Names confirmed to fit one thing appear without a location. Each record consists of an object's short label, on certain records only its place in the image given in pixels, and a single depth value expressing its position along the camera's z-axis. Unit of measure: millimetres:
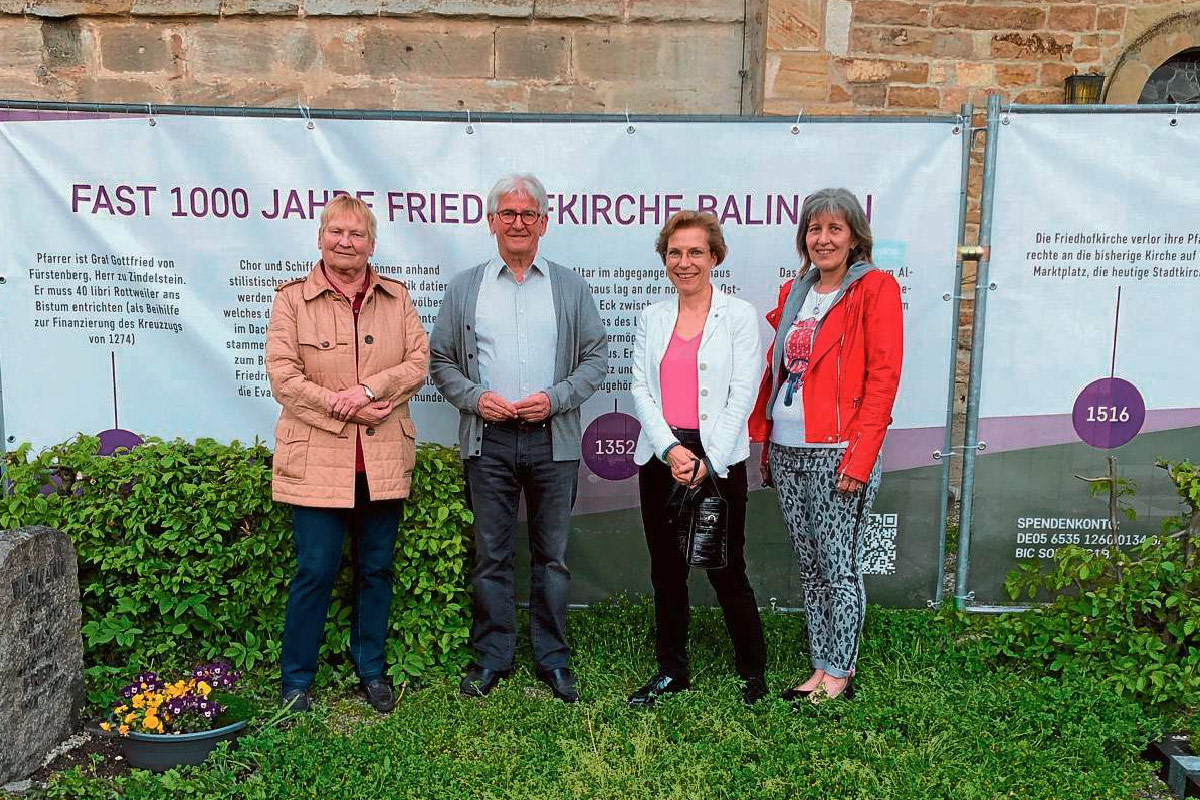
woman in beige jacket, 3332
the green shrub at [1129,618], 3449
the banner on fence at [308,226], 4035
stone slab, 3033
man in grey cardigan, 3545
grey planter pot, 3057
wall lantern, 6113
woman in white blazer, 3328
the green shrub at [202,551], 3615
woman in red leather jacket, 3240
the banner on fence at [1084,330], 3973
